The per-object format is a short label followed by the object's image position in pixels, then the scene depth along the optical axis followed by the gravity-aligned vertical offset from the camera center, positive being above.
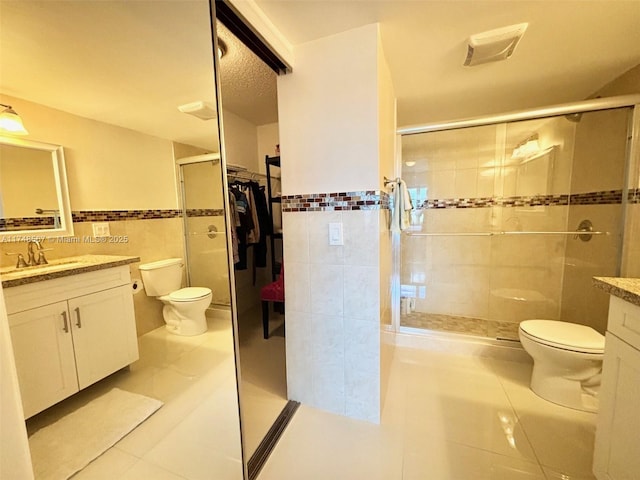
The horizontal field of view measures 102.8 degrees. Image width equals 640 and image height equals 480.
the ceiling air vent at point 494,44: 1.34 +0.93
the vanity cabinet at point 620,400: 0.92 -0.74
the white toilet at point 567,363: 1.48 -0.93
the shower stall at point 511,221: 2.06 -0.10
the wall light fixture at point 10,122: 0.61 +0.25
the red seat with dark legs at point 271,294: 2.37 -0.71
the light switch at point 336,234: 1.43 -0.10
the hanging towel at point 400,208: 1.64 +0.04
